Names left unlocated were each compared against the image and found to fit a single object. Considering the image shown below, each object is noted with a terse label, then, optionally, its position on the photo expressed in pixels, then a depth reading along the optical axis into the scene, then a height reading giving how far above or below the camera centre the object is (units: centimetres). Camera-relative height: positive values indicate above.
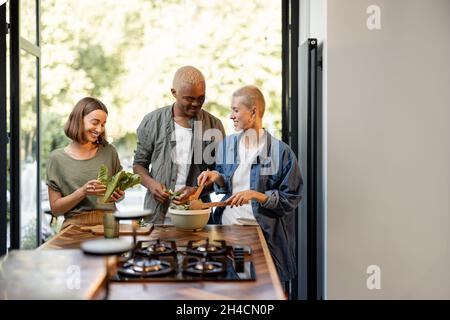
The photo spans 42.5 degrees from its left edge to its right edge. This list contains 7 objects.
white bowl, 250 -23
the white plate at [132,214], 195 -16
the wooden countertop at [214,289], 152 -34
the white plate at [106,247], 138 -20
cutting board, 251 -28
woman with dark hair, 284 +2
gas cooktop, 167 -30
